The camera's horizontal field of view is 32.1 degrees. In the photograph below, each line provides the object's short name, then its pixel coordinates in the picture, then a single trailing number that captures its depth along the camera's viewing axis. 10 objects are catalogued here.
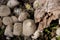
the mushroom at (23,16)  0.27
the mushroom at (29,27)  0.26
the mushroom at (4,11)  0.28
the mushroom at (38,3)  0.25
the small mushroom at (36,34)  0.26
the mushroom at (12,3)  0.29
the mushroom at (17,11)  0.29
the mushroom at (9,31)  0.28
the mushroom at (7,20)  0.28
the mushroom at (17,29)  0.27
